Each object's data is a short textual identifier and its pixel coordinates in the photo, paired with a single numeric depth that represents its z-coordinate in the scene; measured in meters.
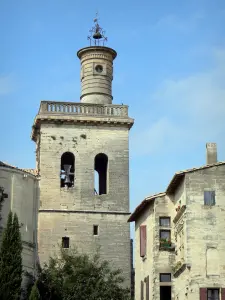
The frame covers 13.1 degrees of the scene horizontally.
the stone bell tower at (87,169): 68.88
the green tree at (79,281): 61.88
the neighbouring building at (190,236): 48.66
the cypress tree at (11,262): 58.22
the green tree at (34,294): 58.55
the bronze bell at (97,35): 74.50
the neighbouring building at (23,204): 67.19
